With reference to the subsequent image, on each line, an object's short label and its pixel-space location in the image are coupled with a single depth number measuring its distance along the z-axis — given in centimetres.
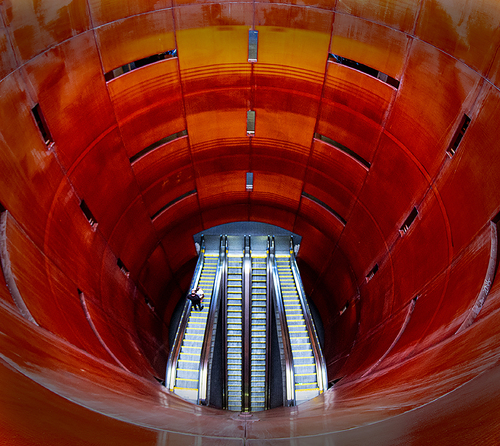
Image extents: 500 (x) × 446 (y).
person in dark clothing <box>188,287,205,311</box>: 1005
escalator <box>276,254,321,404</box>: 820
